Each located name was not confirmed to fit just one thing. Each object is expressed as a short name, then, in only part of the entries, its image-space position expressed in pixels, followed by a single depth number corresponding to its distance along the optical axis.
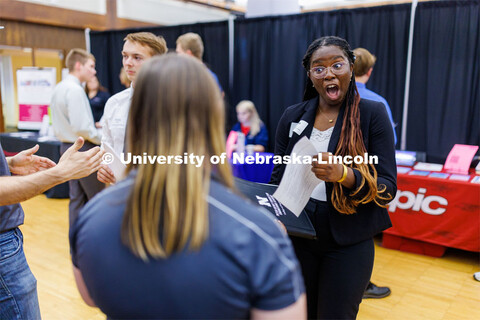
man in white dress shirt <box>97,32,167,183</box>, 1.87
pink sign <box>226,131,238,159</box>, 3.78
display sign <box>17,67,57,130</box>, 6.60
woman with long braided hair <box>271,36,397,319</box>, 1.38
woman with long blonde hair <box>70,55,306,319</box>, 0.61
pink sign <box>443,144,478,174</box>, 3.46
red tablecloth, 3.16
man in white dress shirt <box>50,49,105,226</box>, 3.33
